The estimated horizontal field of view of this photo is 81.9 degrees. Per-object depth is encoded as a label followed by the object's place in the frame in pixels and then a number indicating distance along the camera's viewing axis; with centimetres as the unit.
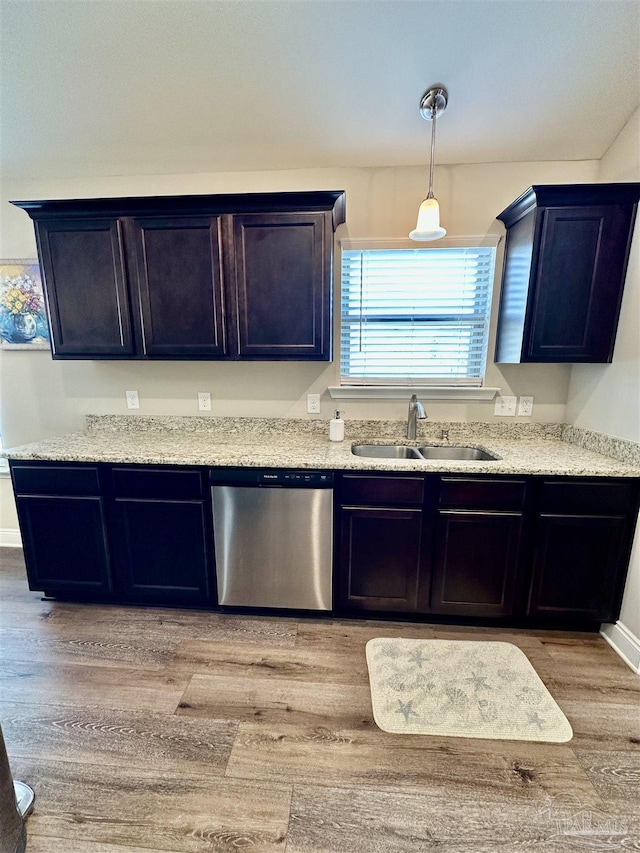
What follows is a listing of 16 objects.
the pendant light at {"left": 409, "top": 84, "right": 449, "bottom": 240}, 175
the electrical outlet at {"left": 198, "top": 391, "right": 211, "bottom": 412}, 262
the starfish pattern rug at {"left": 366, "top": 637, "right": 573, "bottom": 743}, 151
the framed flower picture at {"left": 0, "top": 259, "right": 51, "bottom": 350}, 261
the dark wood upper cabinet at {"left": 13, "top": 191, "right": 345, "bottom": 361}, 207
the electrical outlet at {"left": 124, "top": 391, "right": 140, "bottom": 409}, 268
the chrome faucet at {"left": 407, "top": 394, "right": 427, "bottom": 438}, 231
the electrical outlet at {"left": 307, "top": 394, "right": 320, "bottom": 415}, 257
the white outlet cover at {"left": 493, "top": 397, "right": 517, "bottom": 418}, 247
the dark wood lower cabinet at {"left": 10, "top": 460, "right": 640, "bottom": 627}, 195
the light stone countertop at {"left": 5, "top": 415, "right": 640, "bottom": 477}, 196
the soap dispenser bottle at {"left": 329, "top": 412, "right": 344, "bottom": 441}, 239
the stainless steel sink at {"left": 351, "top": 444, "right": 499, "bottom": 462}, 238
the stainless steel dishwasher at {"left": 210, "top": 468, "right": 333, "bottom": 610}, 203
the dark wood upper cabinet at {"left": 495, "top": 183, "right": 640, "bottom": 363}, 191
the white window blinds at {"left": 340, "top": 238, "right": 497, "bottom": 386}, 238
